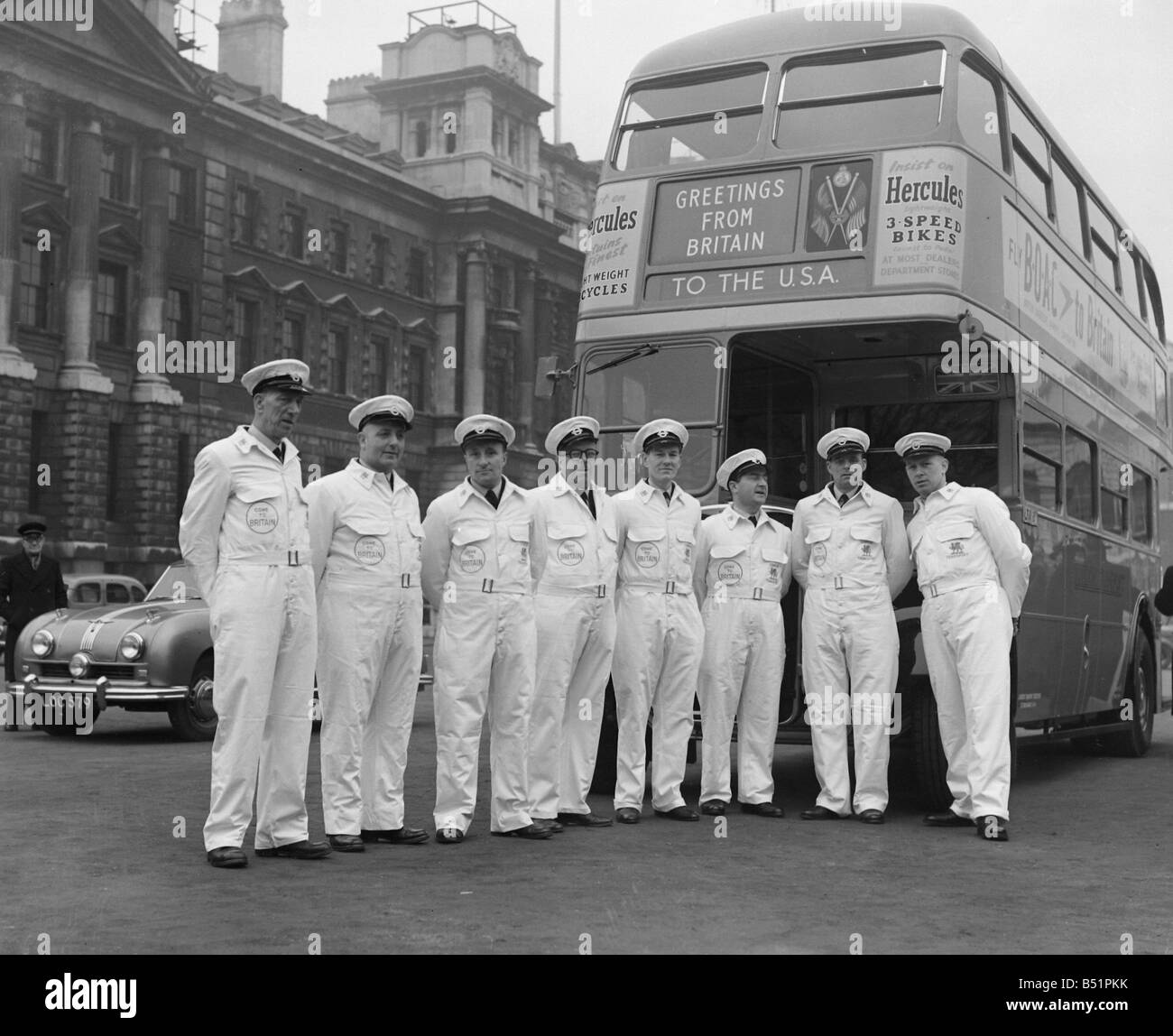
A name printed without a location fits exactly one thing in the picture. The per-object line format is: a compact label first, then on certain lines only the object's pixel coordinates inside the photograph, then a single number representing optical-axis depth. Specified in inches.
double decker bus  407.5
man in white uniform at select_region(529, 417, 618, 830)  339.9
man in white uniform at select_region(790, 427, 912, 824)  362.9
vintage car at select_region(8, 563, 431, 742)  538.3
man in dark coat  605.6
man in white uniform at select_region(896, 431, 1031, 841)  349.1
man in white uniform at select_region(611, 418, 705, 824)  358.9
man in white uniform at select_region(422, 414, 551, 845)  323.6
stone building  1509.6
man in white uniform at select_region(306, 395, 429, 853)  305.6
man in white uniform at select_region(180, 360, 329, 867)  286.7
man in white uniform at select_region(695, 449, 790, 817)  370.9
